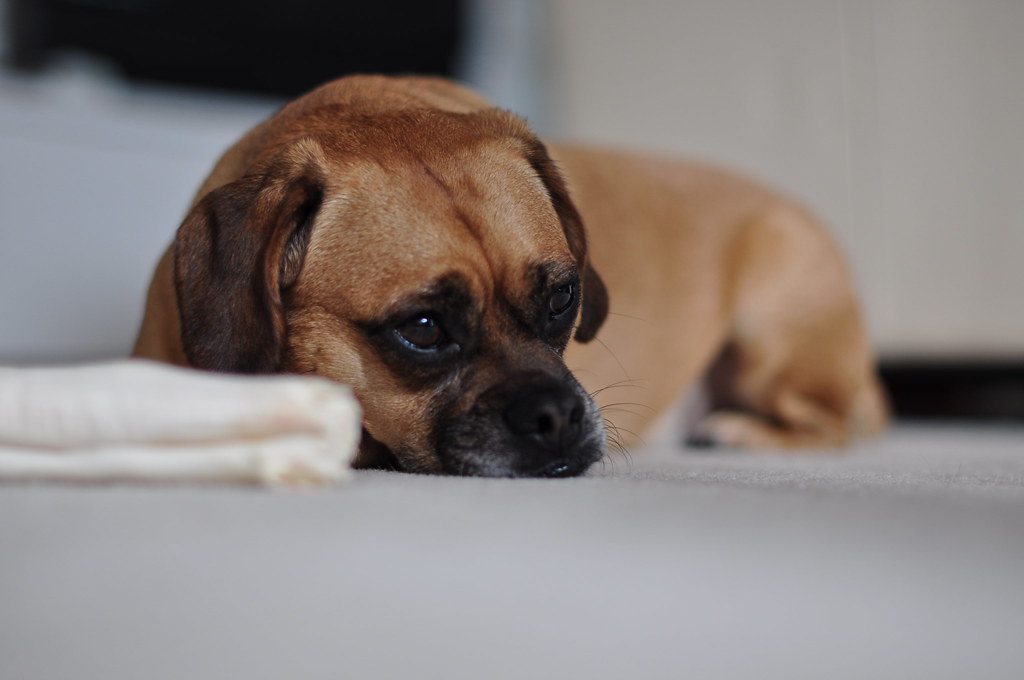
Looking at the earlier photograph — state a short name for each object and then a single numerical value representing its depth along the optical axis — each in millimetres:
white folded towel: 375
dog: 504
